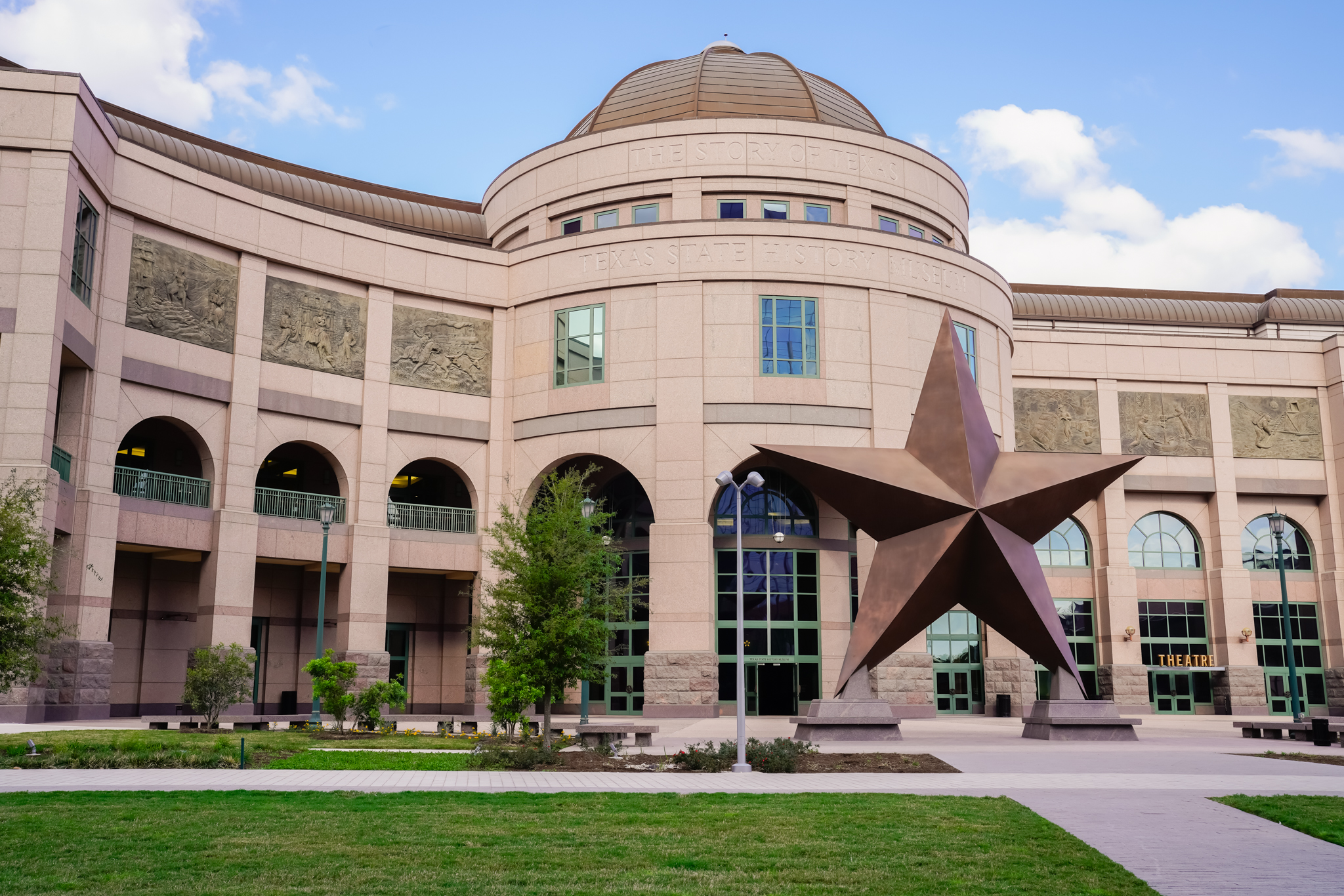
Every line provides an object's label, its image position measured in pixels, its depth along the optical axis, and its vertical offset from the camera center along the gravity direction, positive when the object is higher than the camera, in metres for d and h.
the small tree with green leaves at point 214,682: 26.11 -0.60
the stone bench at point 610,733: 22.95 -1.58
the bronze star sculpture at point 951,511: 25.67 +3.27
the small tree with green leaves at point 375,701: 26.38 -1.02
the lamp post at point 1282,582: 31.81 +2.07
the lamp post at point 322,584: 30.34 +1.91
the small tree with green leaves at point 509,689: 22.11 -0.63
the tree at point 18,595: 19.09 +1.03
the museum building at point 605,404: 31.95 +8.47
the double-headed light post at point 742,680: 18.97 -0.40
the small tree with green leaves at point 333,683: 25.72 -0.63
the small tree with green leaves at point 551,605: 22.03 +0.99
